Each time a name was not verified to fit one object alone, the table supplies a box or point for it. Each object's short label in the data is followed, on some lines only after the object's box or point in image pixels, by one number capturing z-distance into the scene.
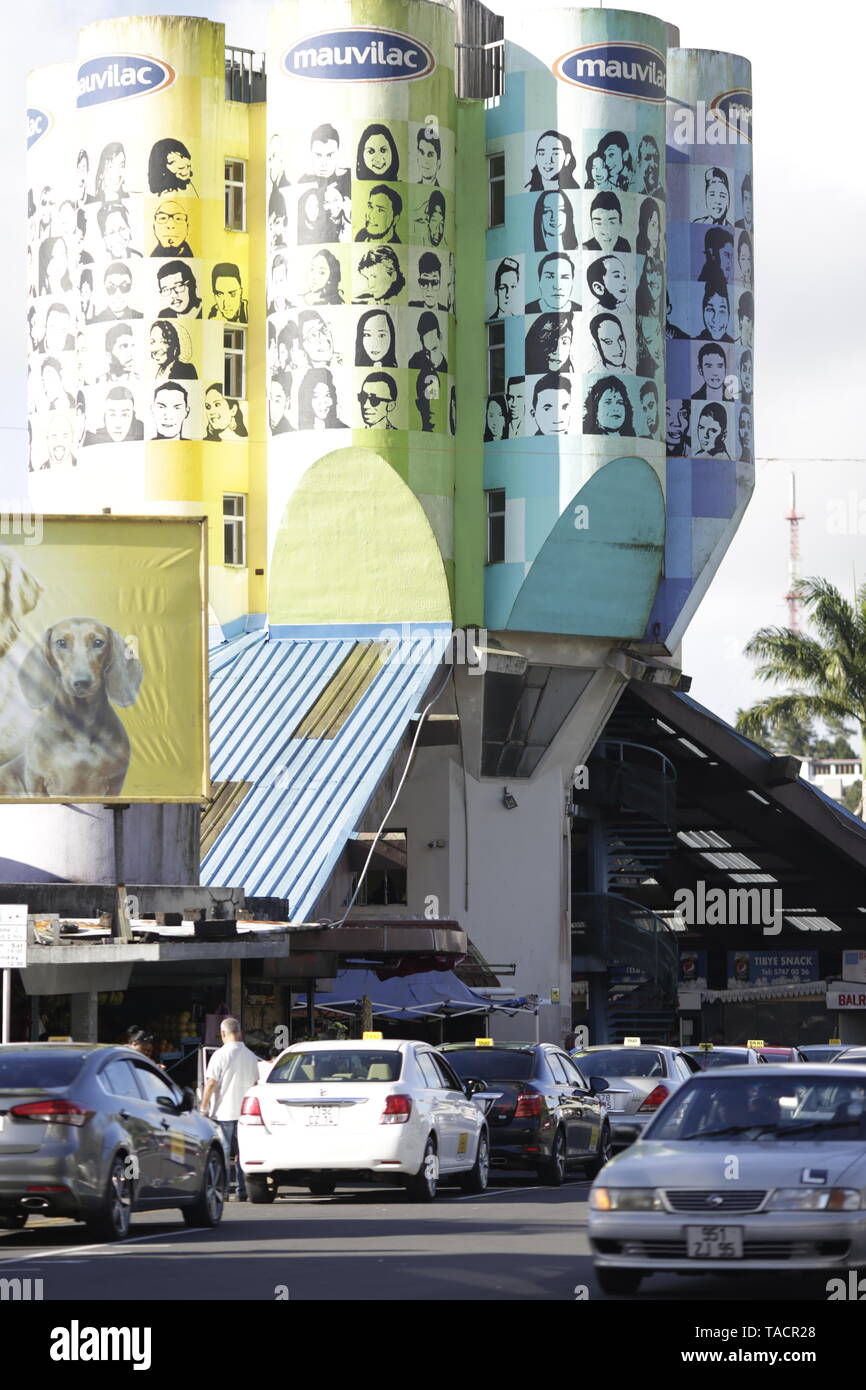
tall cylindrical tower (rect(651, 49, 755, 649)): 50.53
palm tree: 62.56
